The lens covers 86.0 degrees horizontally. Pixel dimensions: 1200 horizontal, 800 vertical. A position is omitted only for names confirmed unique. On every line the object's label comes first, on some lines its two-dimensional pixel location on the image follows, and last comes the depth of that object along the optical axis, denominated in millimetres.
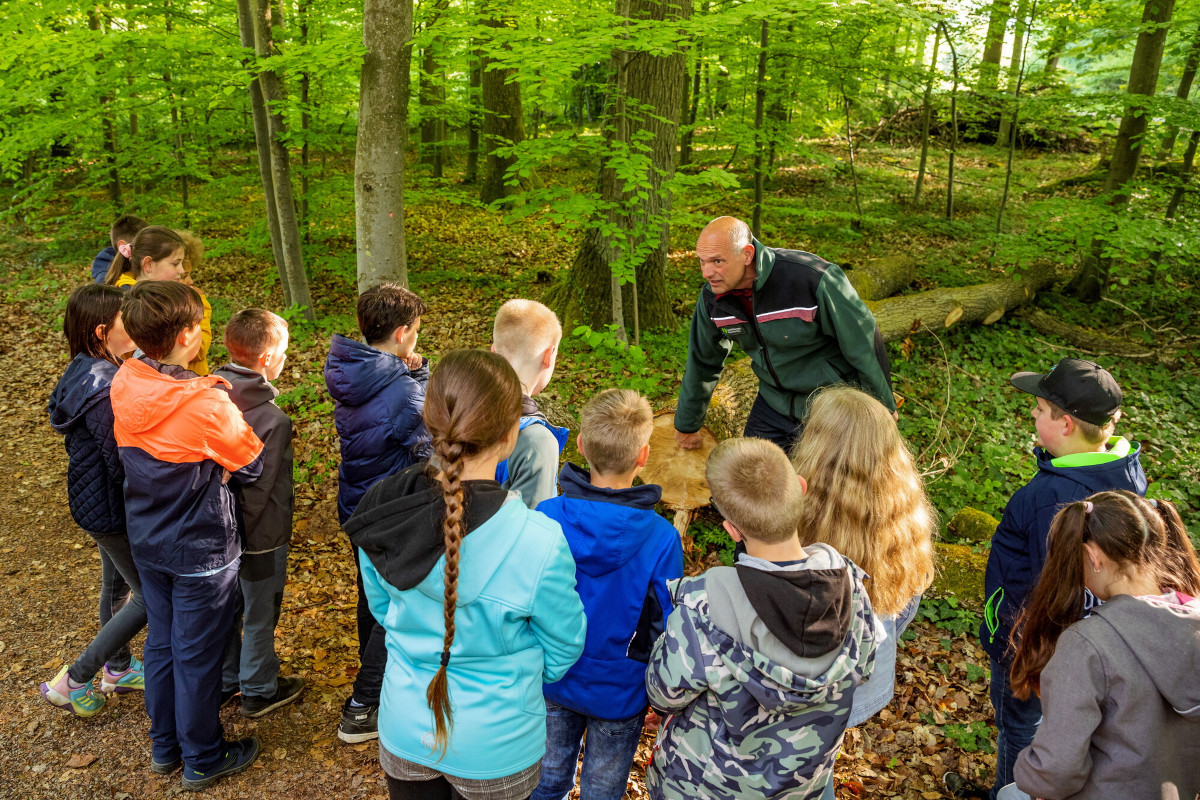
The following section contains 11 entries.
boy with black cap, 2395
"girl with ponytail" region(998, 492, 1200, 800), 1700
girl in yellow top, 3795
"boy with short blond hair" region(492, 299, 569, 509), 2549
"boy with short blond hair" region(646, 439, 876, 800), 1741
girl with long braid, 1676
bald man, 3529
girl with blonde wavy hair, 2188
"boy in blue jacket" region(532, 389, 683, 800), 2072
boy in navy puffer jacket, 2941
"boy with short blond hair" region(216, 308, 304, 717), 2961
